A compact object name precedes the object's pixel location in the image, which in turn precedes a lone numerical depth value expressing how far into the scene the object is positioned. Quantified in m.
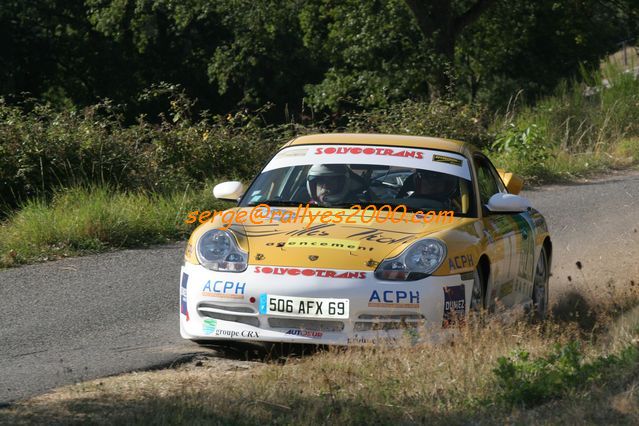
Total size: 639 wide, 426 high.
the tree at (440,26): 61.03
